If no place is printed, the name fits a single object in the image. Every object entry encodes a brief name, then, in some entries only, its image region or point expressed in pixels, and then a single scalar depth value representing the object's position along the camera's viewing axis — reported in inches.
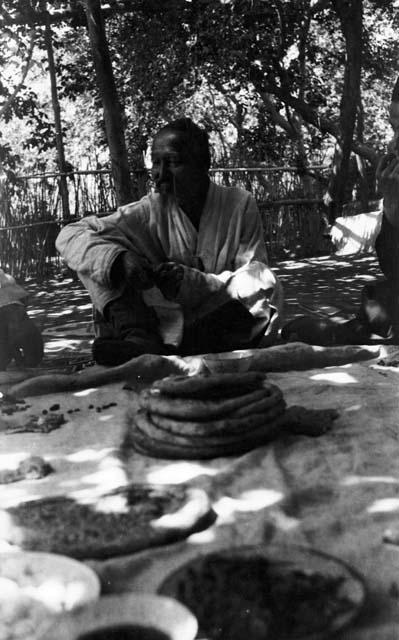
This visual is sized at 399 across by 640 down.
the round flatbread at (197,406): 105.3
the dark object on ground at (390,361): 155.6
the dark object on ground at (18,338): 181.8
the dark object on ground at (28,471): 100.4
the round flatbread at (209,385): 107.2
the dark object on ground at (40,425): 122.0
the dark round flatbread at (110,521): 78.6
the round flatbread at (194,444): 105.2
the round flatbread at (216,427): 105.0
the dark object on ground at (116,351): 162.4
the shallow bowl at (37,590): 62.6
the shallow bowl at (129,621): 58.7
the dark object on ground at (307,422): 113.5
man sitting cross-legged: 167.6
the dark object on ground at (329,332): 187.2
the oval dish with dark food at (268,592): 61.4
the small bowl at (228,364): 153.6
